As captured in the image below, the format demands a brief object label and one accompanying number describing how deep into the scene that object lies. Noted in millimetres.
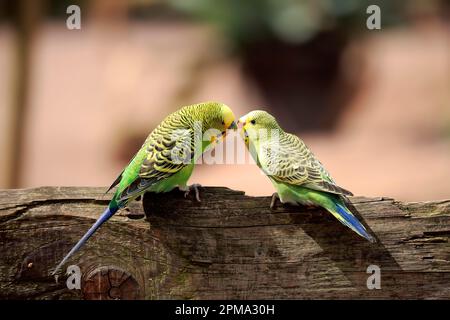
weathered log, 2889
